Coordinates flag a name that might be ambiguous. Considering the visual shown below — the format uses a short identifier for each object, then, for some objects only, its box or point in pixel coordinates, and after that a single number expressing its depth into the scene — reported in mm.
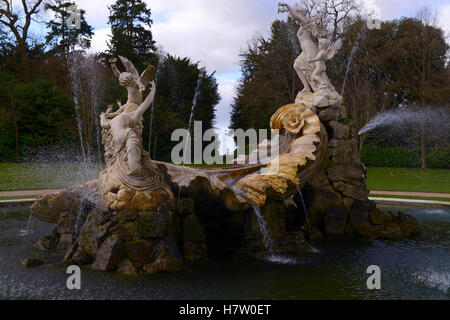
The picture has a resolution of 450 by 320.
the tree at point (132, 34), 32625
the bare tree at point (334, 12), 28859
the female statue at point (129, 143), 7219
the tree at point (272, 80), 30406
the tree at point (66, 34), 37062
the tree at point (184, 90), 33344
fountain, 7000
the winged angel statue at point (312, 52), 10336
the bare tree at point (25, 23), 31833
